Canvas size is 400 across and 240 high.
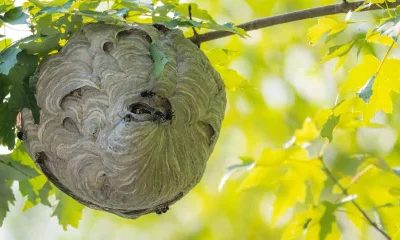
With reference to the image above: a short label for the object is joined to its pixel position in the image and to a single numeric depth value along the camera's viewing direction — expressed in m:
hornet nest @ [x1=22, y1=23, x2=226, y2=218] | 4.54
